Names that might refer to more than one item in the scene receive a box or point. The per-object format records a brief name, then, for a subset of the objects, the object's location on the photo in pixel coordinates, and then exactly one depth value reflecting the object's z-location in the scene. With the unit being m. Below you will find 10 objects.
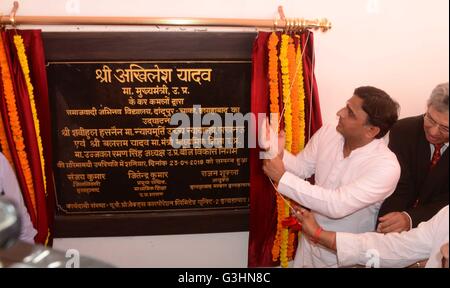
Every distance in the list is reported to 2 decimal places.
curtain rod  1.58
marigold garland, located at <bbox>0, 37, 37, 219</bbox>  1.62
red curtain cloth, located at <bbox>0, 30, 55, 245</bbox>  1.63
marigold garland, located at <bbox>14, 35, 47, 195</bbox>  1.61
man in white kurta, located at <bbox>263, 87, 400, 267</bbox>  1.53
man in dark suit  1.22
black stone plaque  1.74
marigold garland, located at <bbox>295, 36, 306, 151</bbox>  1.72
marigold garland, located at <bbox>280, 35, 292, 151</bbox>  1.68
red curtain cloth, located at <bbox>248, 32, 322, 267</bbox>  1.72
